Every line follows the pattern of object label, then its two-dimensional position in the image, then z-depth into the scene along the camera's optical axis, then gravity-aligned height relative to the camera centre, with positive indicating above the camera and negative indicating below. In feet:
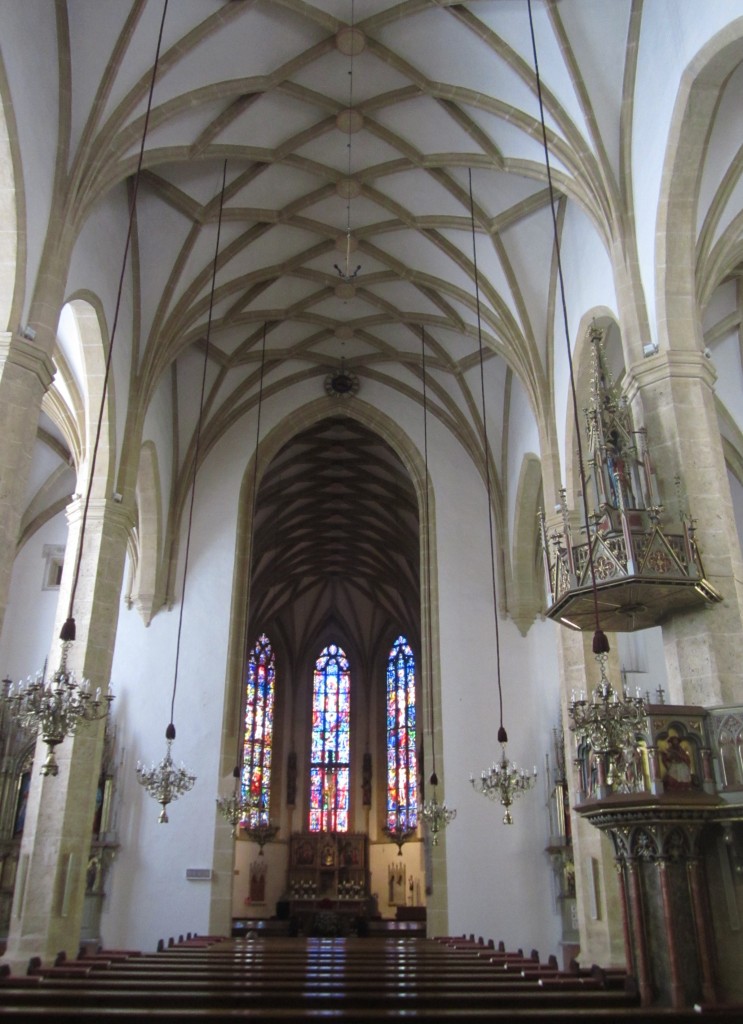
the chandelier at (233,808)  52.44 +5.94
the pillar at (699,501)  28.45 +13.04
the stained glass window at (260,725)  100.58 +20.67
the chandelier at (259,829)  94.63 +8.69
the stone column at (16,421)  29.99 +15.89
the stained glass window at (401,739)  101.04 +19.33
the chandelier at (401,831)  98.12 +8.75
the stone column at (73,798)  37.04 +4.87
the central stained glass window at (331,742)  105.09 +19.60
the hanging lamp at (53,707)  29.27 +6.44
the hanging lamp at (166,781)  45.22 +6.47
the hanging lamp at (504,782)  45.11 +6.40
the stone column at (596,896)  37.27 +0.86
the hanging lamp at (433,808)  51.34 +5.89
